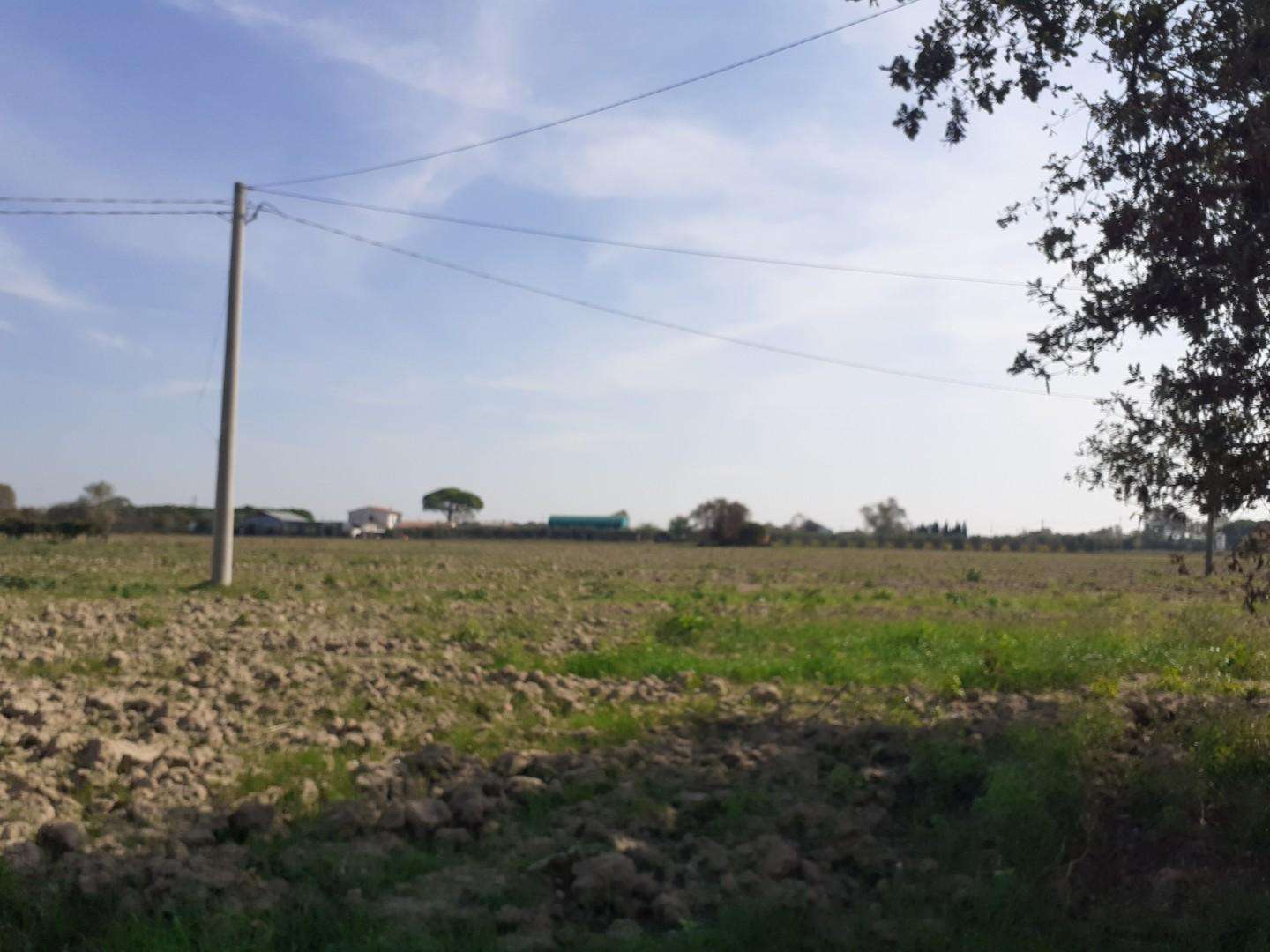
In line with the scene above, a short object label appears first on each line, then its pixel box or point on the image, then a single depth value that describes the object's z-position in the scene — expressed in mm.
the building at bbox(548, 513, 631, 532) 130175
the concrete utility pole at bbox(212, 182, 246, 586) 22797
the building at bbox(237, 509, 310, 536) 108250
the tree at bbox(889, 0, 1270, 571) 8117
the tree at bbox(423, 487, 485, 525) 174875
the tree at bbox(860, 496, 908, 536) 138600
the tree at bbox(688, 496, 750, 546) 90625
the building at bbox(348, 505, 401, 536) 131088
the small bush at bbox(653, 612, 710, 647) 17156
